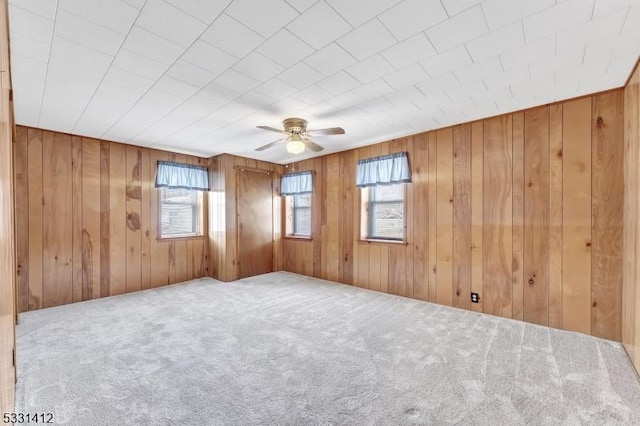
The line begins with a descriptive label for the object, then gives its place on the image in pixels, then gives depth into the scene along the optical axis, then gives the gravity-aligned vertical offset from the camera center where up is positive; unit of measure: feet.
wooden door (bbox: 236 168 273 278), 16.71 -0.69
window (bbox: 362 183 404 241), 13.55 -0.08
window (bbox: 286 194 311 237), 18.35 -0.29
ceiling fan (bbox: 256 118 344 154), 9.98 +2.94
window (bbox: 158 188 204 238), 15.43 -0.06
